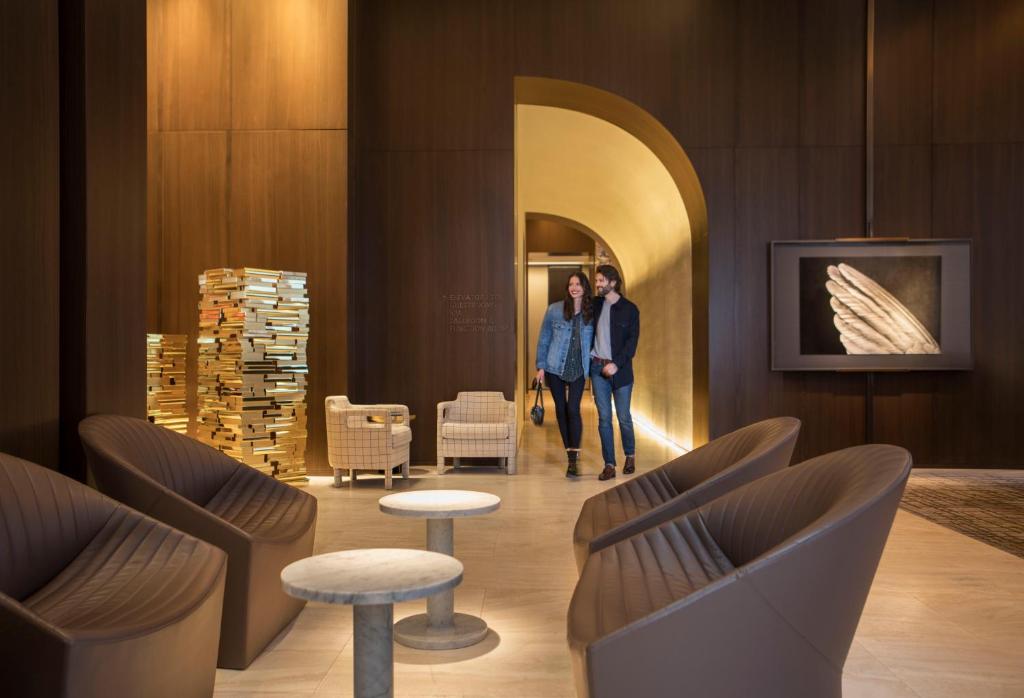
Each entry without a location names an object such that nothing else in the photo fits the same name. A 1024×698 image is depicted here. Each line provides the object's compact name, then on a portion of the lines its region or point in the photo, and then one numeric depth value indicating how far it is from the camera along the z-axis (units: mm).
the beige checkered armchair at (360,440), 6449
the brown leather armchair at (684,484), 2996
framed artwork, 7309
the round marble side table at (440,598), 3057
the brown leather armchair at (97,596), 1802
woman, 6738
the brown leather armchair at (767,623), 1833
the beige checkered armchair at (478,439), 7086
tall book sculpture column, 6336
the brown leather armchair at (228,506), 2814
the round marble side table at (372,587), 2029
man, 6656
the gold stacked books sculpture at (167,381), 6621
